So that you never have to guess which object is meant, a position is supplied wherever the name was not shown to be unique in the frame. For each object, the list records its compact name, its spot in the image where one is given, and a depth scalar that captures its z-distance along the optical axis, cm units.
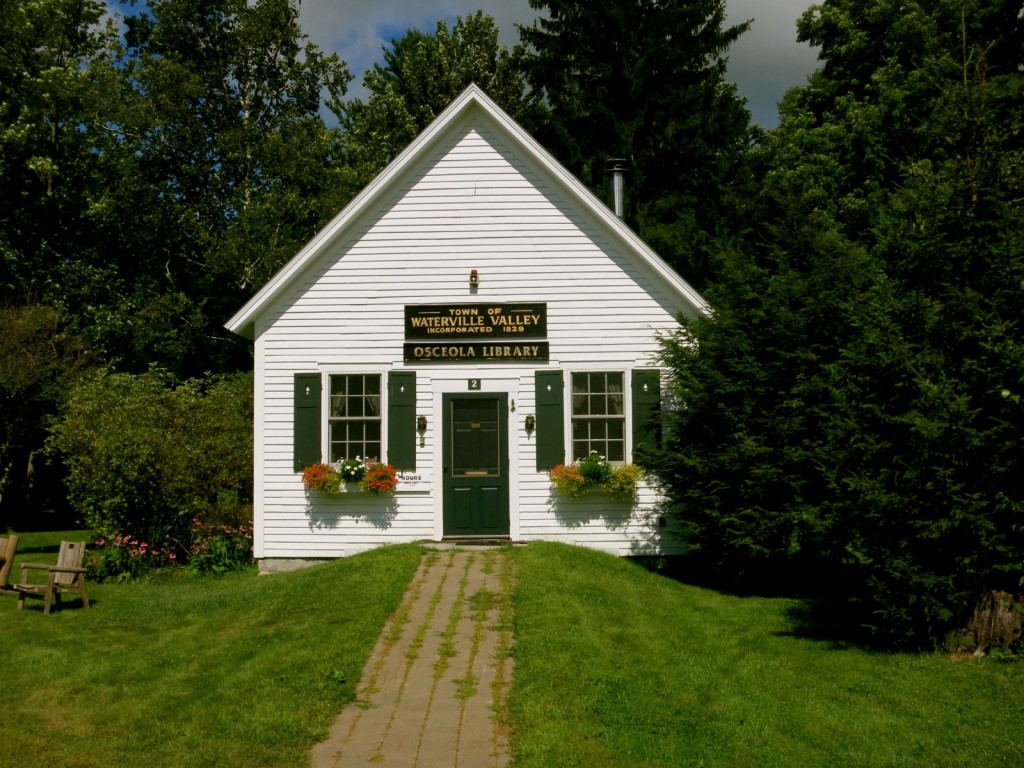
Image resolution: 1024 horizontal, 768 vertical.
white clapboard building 1476
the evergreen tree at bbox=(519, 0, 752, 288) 2953
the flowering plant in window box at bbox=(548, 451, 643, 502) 1438
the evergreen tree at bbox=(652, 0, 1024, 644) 900
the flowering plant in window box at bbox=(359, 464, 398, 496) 1451
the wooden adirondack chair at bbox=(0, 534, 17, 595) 1301
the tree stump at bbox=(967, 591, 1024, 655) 909
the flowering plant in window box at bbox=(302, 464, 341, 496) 1450
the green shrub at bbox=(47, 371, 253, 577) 1512
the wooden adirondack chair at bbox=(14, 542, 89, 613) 1234
